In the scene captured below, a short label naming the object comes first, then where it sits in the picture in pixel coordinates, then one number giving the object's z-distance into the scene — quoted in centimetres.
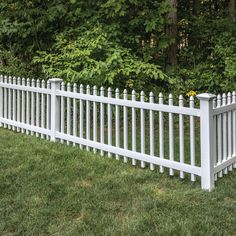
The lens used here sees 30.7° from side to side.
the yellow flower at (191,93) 863
